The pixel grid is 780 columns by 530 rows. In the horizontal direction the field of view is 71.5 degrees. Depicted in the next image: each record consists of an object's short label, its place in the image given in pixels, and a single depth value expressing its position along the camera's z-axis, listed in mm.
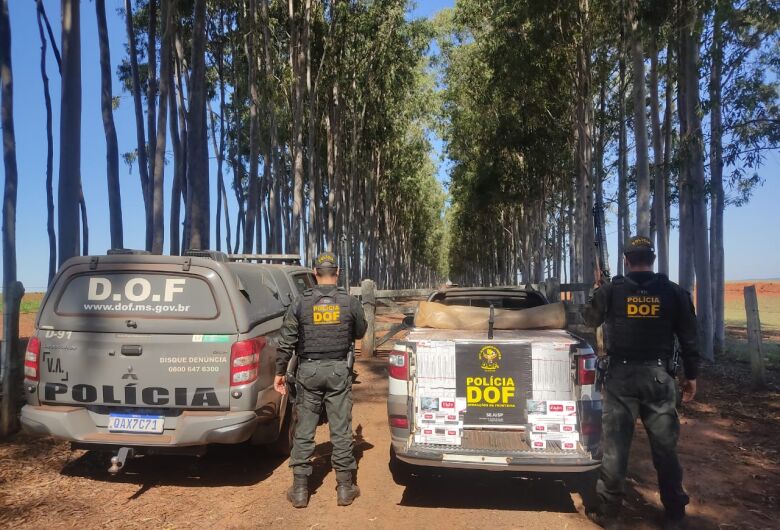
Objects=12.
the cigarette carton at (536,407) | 4262
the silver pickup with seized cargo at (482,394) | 4180
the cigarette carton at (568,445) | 4176
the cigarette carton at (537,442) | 4195
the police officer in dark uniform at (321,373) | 4609
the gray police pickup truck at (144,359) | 4492
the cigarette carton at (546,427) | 4219
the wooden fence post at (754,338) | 8258
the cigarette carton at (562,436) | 4188
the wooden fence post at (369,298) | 11328
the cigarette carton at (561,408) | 4216
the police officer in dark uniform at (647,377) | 4055
